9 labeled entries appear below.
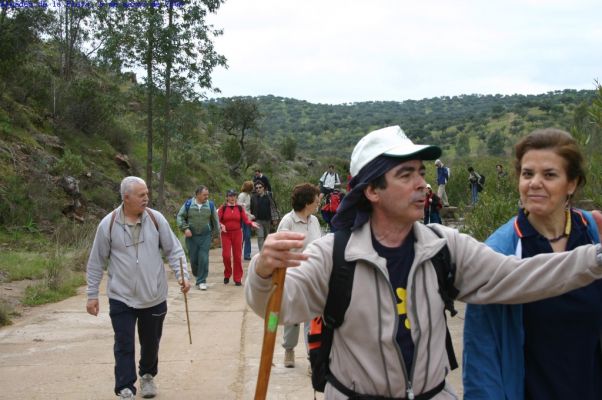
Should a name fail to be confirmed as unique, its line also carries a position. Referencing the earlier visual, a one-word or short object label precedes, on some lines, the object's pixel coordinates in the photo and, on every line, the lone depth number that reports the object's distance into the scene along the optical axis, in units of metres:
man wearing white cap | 2.32
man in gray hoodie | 5.39
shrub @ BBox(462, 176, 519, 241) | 9.65
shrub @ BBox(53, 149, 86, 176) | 19.51
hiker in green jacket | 11.09
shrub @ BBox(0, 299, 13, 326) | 8.65
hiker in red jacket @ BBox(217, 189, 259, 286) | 11.88
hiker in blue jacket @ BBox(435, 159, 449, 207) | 20.87
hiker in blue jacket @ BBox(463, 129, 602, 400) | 2.54
